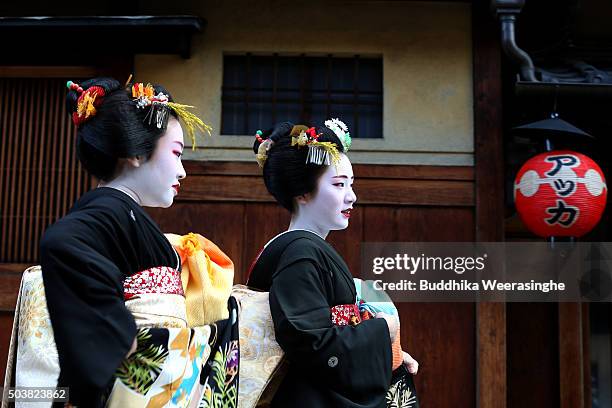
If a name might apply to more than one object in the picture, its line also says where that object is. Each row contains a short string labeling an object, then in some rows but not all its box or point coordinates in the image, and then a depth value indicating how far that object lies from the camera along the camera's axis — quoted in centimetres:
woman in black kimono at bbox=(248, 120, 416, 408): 328
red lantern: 548
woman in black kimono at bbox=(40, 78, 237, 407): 242
